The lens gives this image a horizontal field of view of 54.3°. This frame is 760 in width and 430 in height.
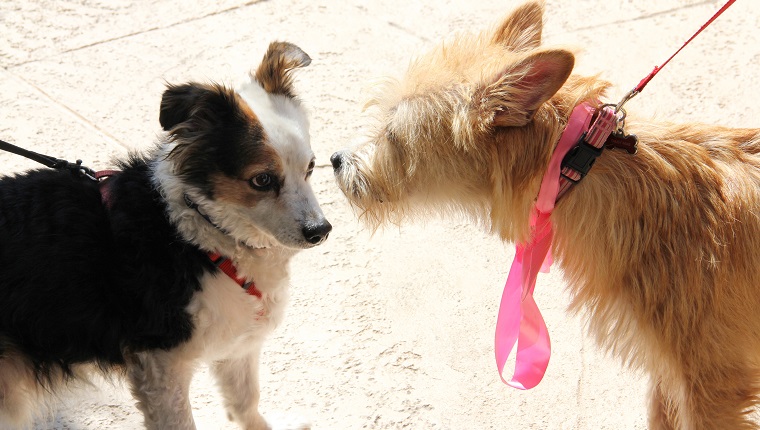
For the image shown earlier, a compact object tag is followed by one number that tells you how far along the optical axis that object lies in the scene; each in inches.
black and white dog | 111.6
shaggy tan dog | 101.2
